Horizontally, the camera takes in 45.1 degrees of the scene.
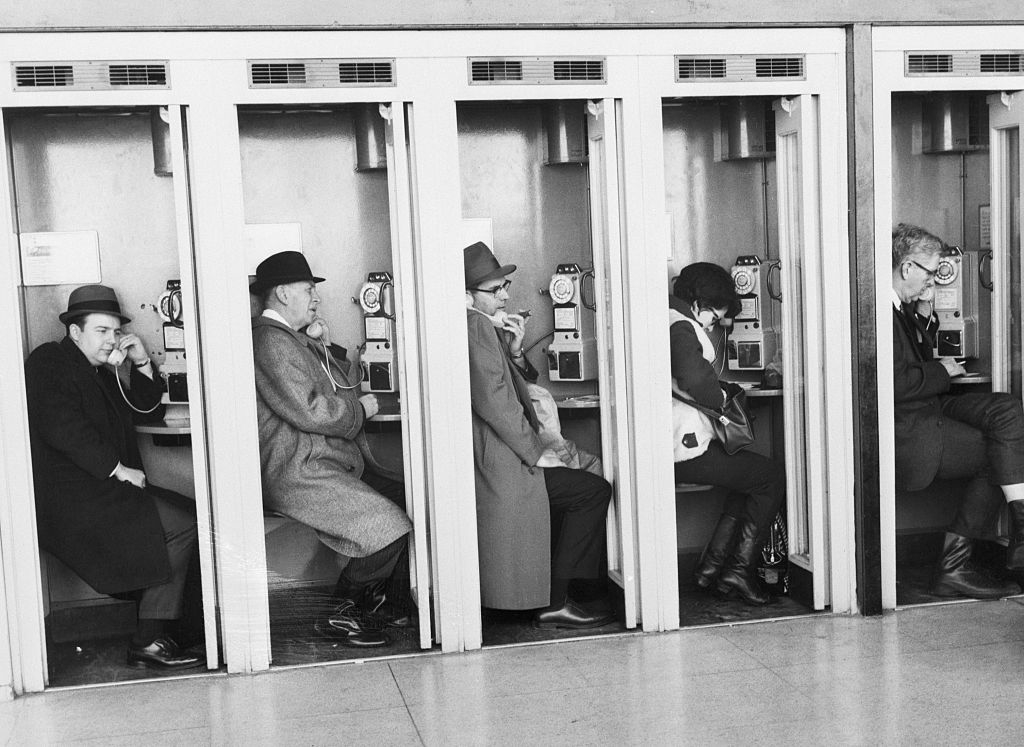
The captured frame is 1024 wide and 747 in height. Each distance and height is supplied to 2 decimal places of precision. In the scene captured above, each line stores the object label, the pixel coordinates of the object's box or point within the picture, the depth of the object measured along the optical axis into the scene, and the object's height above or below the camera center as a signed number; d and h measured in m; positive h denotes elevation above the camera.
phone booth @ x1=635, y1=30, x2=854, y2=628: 4.54 +0.09
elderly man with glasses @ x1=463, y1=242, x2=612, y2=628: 4.59 -0.80
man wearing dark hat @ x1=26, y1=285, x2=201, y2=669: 4.32 -0.70
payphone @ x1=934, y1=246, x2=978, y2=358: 5.25 -0.16
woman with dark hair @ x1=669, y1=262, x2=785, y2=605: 4.77 -0.73
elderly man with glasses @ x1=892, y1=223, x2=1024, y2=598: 4.90 -0.68
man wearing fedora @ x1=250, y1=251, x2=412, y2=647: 4.46 -0.63
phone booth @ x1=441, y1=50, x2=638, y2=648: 4.41 +0.25
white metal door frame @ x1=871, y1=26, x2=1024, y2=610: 4.61 +0.59
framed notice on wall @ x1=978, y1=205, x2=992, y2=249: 5.13 +0.16
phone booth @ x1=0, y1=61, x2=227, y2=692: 4.34 +0.09
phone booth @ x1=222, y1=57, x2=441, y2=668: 4.28 +0.19
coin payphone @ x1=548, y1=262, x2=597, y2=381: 5.00 -0.18
